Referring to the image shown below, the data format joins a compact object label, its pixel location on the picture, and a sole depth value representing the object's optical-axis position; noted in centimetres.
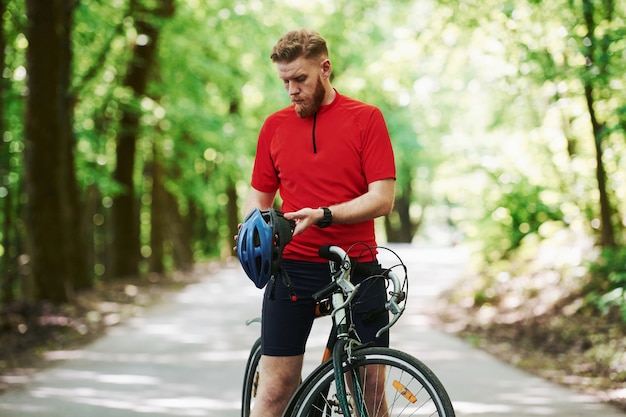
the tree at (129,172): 2047
